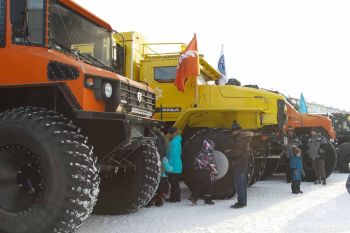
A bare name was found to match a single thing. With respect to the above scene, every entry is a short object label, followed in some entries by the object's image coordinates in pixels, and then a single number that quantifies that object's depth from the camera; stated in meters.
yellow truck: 8.46
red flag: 8.21
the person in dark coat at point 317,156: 10.46
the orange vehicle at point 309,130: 11.18
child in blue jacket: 8.73
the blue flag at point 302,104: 17.43
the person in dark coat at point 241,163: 6.89
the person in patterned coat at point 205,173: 7.21
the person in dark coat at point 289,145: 10.27
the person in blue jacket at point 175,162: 7.46
